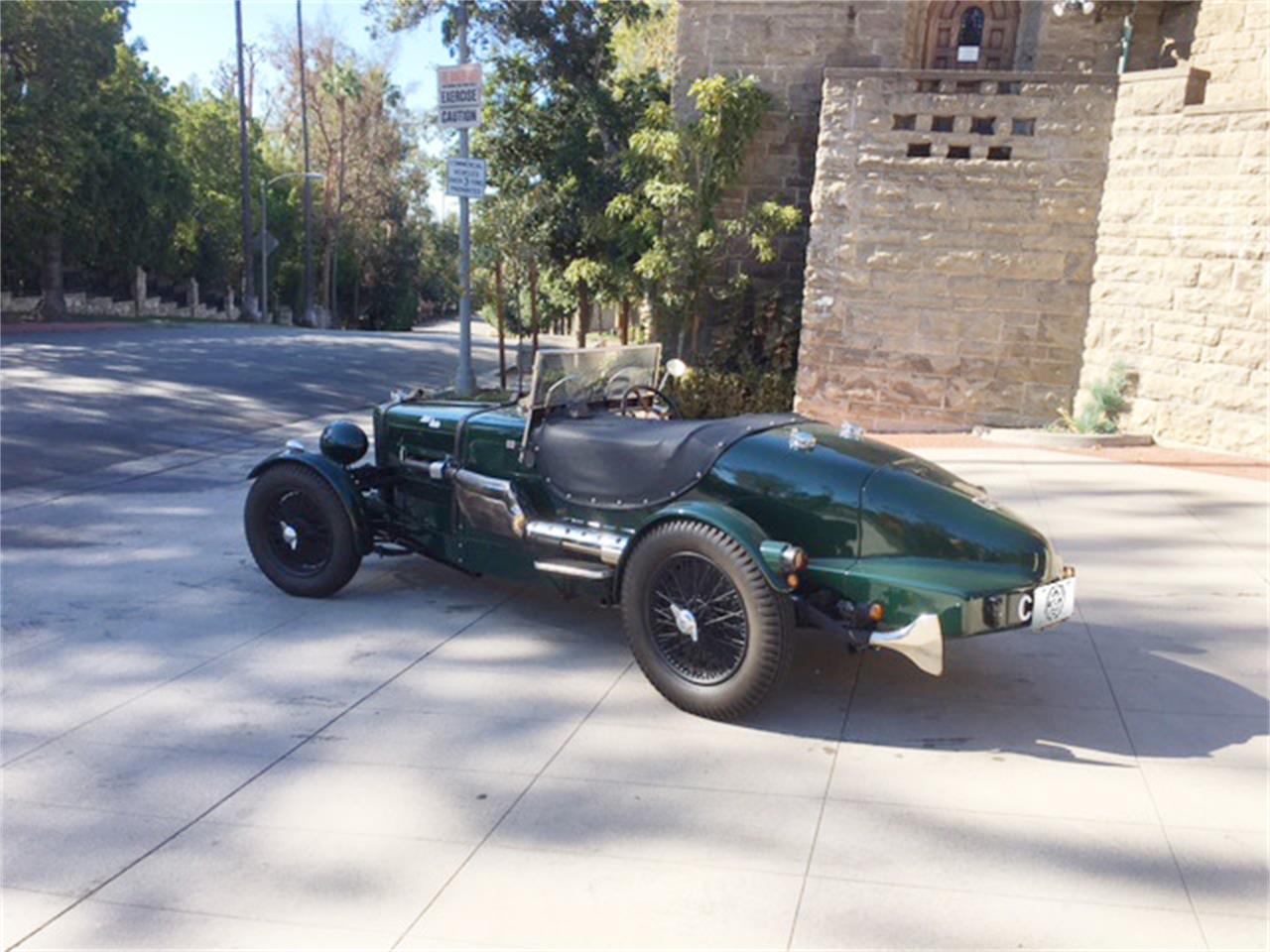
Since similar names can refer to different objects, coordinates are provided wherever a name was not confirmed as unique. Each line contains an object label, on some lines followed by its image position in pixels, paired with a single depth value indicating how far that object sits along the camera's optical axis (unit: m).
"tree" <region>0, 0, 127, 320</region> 26.34
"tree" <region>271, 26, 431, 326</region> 48.81
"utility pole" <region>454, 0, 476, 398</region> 12.14
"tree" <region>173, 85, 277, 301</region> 42.06
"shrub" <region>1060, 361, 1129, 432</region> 10.99
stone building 10.15
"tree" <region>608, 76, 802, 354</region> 14.51
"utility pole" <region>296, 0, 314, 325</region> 44.16
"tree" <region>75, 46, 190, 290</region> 30.80
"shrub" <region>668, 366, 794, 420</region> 14.88
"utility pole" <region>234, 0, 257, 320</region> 39.22
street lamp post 41.72
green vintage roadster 4.11
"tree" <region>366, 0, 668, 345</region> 17.83
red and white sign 11.39
